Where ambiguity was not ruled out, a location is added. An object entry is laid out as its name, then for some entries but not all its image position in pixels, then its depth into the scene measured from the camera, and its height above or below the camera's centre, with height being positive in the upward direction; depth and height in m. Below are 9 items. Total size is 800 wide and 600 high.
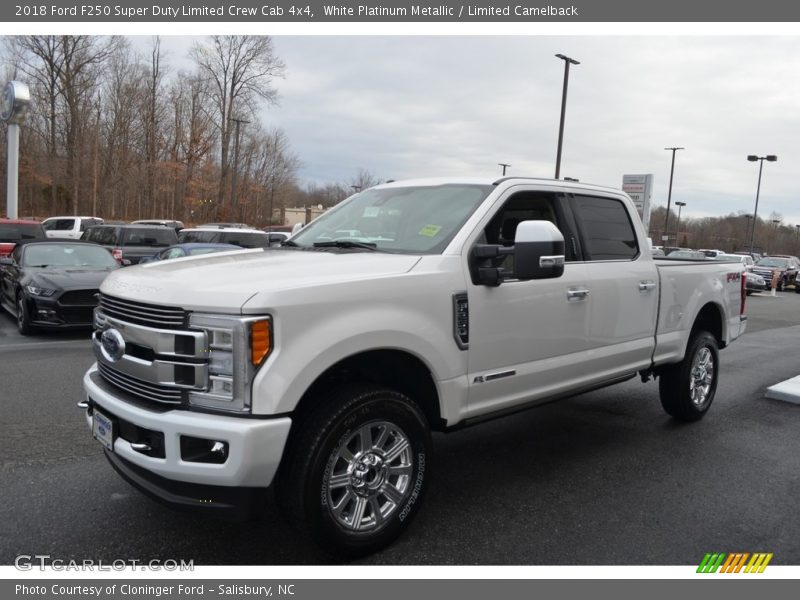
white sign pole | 27.78 +1.48
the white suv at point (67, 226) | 28.27 -0.89
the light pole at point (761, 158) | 46.16 +6.69
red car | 15.46 -0.68
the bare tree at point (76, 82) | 46.41 +9.35
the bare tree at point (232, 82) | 51.66 +11.23
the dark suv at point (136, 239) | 18.85 -0.86
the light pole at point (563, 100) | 26.20 +5.70
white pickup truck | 2.77 -0.64
